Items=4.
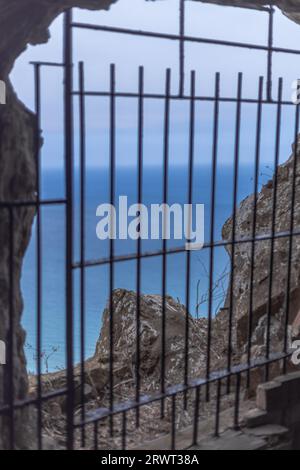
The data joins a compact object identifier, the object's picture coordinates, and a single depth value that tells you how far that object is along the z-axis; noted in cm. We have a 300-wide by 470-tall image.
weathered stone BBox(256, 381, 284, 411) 369
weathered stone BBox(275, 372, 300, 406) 376
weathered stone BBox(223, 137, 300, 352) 494
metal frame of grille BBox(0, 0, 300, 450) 274
